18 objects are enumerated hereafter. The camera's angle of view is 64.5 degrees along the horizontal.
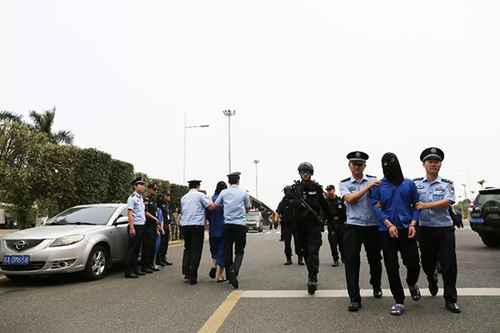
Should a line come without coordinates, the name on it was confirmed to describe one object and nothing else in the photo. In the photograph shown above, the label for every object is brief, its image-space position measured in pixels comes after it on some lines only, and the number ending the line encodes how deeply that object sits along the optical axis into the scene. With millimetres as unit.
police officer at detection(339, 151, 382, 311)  4746
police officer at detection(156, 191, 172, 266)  9211
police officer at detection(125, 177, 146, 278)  7441
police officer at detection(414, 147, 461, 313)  4551
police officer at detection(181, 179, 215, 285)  6914
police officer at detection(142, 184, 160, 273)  8000
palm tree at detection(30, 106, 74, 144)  31000
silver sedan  6453
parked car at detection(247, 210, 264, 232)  35469
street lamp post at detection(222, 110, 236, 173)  58000
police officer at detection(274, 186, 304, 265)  9188
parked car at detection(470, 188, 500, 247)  11146
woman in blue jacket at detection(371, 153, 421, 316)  4516
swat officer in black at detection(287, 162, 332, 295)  5566
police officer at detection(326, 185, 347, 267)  9102
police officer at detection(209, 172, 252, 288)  6648
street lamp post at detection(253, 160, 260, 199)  85938
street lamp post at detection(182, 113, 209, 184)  34181
